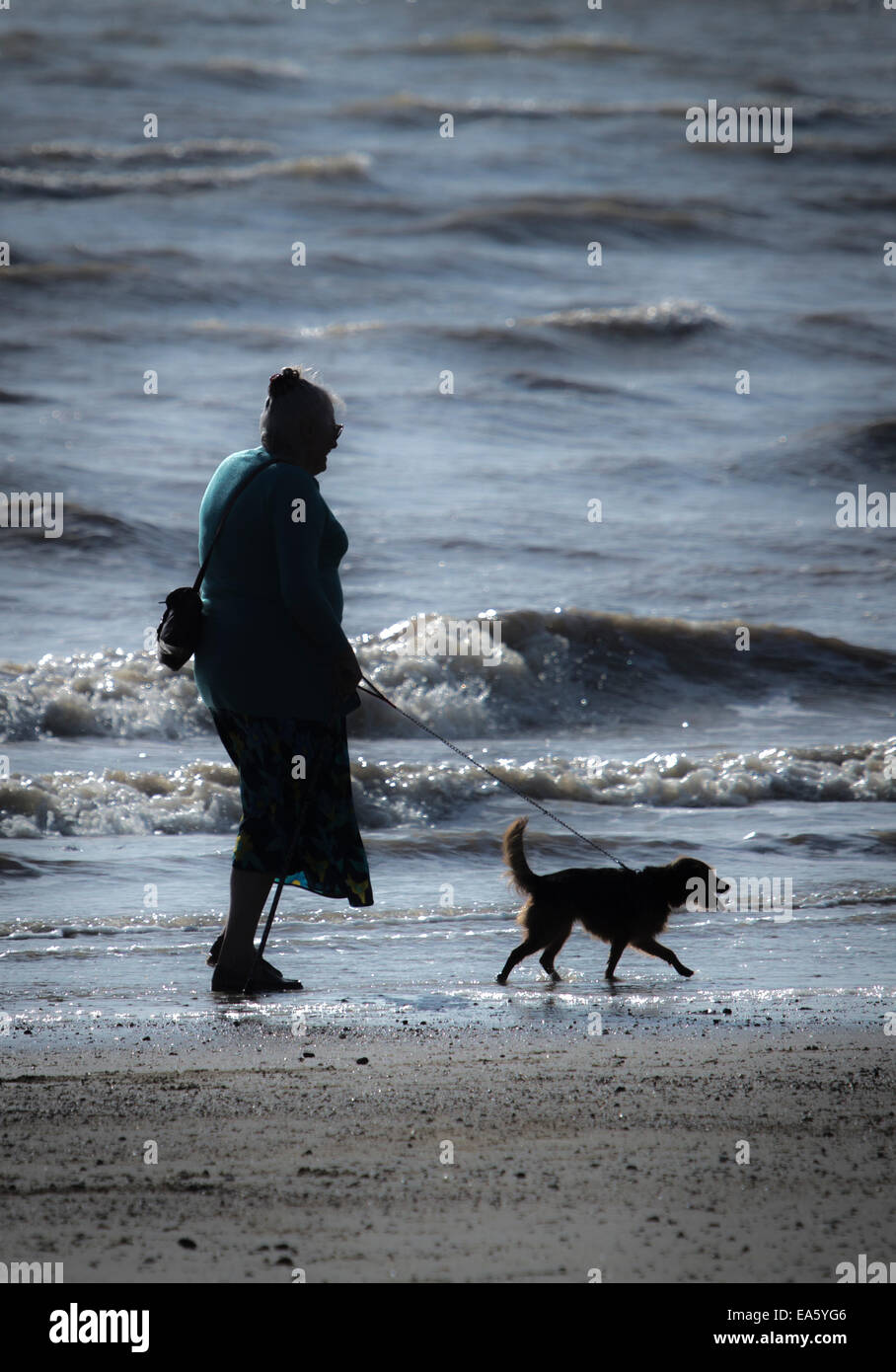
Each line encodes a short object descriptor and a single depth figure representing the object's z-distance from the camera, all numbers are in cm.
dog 1070
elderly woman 928
